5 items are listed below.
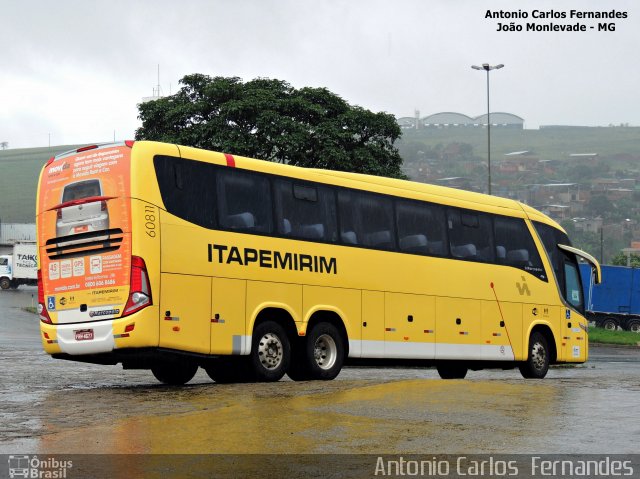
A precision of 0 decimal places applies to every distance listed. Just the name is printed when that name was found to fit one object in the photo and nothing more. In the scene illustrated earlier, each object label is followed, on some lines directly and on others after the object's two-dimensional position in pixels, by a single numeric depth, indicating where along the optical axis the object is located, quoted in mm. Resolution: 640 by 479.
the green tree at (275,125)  46875
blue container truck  56219
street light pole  55066
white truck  72250
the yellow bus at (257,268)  15055
